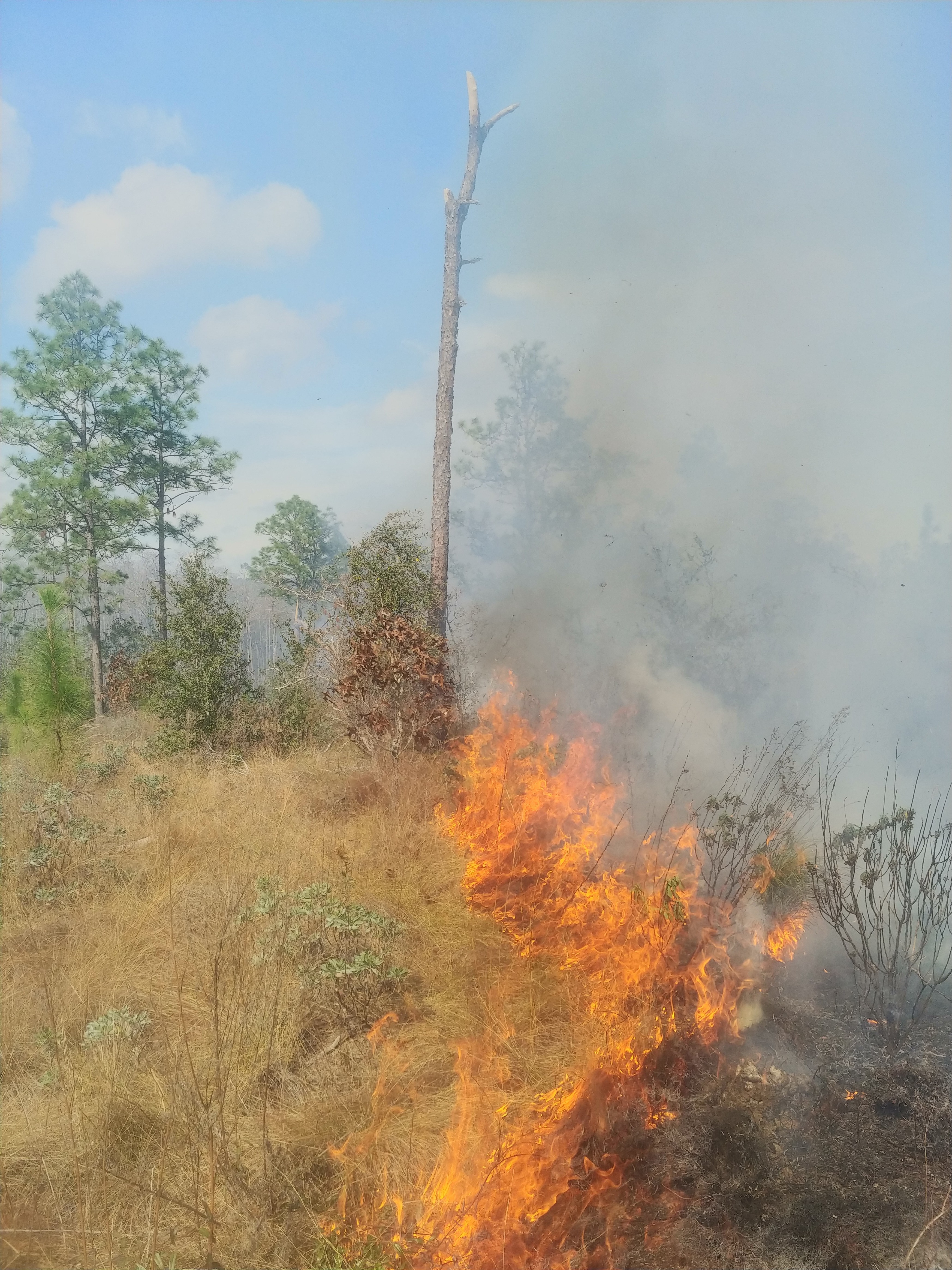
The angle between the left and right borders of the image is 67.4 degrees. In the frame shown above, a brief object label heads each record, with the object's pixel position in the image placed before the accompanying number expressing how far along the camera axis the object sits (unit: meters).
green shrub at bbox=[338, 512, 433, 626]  10.54
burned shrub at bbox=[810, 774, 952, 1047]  4.08
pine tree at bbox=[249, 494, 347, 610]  18.16
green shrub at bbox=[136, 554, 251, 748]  10.91
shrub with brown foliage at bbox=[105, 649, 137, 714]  15.72
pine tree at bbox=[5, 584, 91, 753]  8.18
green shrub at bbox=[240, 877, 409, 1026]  4.32
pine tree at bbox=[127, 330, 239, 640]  15.09
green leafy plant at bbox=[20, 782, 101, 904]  5.79
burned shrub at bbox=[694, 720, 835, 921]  5.20
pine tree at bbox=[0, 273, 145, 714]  14.32
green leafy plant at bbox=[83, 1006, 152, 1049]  3.95
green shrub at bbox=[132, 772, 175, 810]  7.72
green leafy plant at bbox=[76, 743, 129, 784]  8.66
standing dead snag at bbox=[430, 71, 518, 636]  11.69
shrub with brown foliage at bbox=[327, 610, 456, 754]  8.60
